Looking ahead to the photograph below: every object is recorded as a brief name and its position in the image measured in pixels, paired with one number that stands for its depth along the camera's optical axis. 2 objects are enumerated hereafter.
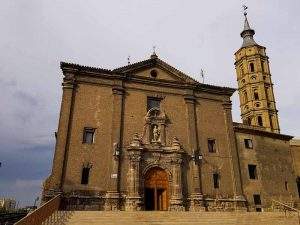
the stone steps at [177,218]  15.72
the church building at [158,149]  21.52
